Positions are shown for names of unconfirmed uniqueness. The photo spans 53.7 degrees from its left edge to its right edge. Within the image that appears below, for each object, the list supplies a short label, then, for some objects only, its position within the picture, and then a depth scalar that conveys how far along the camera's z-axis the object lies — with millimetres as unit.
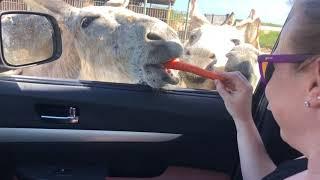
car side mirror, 1317
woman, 689
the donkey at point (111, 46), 1434
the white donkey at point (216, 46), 1519
